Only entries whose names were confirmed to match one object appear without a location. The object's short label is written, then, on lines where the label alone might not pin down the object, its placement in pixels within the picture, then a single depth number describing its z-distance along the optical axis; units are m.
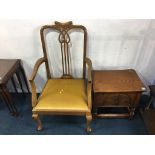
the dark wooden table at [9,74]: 1.38
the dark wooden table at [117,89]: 1.35
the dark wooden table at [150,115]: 1.48
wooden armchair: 1.29
